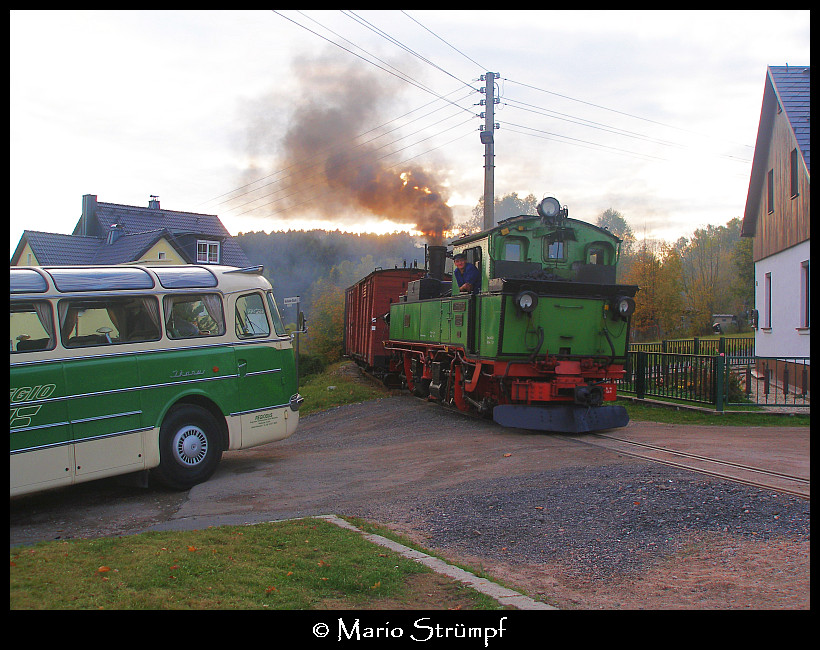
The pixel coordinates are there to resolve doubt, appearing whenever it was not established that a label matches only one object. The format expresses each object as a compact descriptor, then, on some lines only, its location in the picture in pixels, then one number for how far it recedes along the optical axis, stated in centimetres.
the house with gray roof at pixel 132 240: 3494
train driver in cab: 1245
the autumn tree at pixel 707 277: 3869
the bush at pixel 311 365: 3133
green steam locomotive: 1123
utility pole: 1965
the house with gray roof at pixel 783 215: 1691
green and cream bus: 742
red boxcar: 1956
